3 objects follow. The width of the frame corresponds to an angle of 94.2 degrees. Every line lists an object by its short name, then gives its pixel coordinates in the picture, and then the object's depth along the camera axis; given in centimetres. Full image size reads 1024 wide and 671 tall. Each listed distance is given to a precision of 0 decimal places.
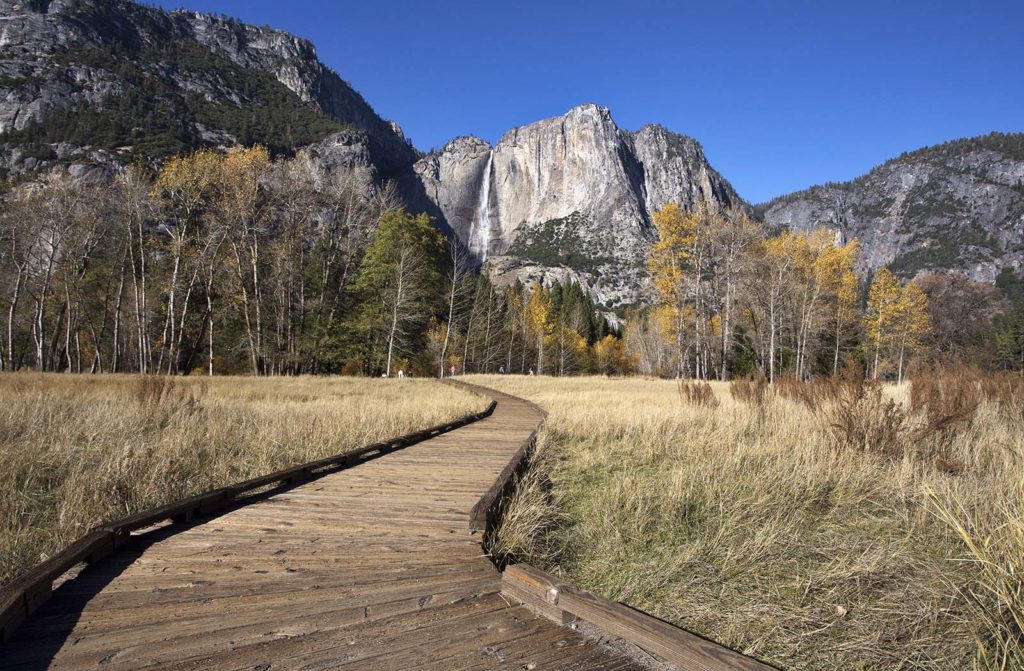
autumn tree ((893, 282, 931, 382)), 3259
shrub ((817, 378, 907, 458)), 640
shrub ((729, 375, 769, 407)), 1086
